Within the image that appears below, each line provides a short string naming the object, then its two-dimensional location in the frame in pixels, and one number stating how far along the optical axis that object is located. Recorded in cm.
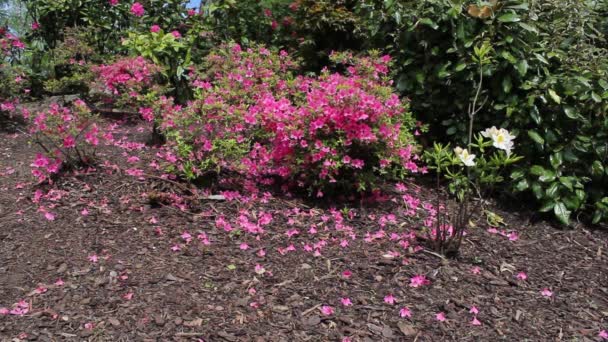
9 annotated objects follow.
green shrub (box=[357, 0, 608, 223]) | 354
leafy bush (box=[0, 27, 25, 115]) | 521
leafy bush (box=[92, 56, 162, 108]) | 444
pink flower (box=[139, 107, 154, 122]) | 408
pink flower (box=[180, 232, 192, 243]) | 303
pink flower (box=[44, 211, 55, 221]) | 318
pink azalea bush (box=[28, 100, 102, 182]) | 350
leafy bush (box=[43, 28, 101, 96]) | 568
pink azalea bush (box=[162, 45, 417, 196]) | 333
